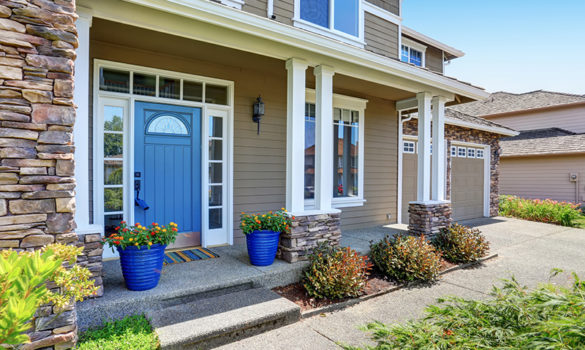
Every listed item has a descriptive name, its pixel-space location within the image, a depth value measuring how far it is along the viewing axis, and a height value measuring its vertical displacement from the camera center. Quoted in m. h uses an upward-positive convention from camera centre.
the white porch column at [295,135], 4.21 +0.50
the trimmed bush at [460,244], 5.09 -1.14
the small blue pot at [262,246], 3.87 -0.89
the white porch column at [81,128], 2.88 +0.39
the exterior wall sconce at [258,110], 5.04 +0.99
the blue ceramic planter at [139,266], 3.08 -0.91
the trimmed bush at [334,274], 3.60 -1.16
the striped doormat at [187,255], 4.14 -1.12
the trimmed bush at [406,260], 4.27 -1.17
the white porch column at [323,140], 4.45 +0.47
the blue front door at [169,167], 4.29 +0.07
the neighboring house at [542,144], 11.81 +1.27
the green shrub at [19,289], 1.16 -0.48
